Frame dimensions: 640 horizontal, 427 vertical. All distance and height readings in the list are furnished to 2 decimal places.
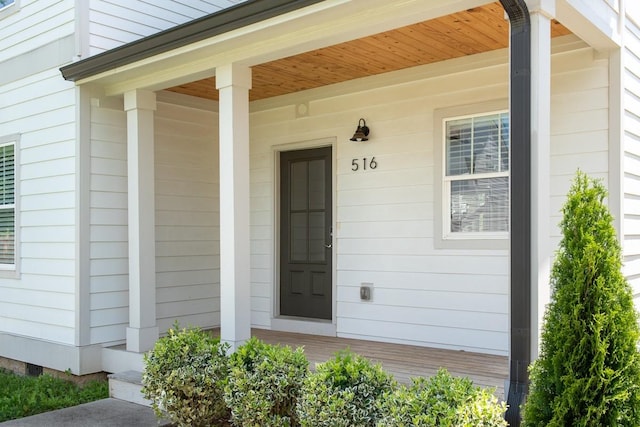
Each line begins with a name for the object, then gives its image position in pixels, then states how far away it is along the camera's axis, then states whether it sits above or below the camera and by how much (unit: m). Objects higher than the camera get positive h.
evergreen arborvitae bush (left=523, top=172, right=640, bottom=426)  2.79 -0.59
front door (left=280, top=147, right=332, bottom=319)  6.37 -0.23
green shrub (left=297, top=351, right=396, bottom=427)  3.35 -1.02
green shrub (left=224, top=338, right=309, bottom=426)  3.82 -1.12
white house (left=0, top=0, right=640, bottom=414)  4.39 +0.44
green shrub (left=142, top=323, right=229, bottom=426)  4.24 -1.17
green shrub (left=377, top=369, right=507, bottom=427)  2.95 -0.97
